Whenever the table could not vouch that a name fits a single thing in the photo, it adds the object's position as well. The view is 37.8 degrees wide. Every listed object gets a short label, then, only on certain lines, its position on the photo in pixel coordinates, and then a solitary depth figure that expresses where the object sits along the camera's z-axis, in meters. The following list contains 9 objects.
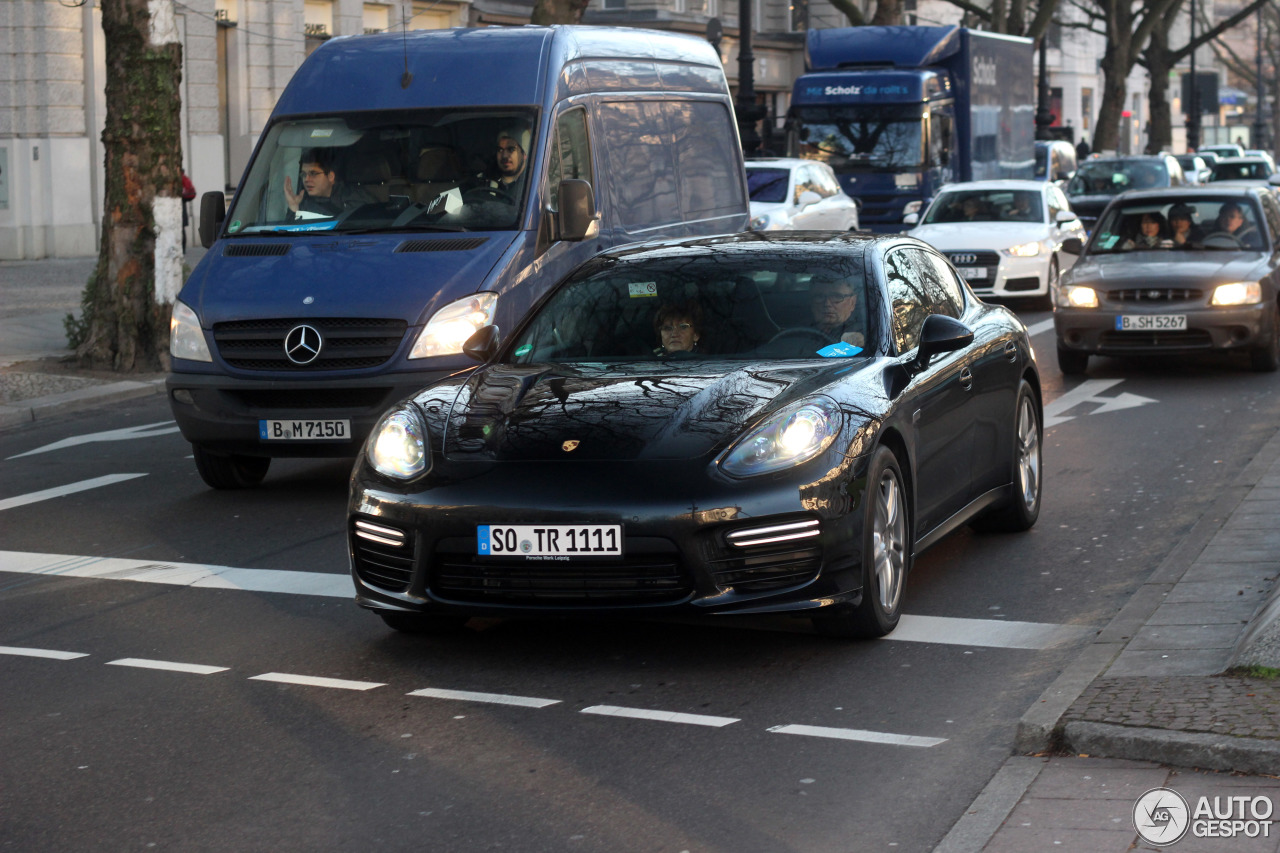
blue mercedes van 9.66
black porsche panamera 6.05
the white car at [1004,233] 20.94
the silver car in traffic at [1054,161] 41.91
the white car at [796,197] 22.94
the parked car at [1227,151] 61.46
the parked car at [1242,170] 47.72
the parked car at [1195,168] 47.25
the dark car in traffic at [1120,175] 35.22
